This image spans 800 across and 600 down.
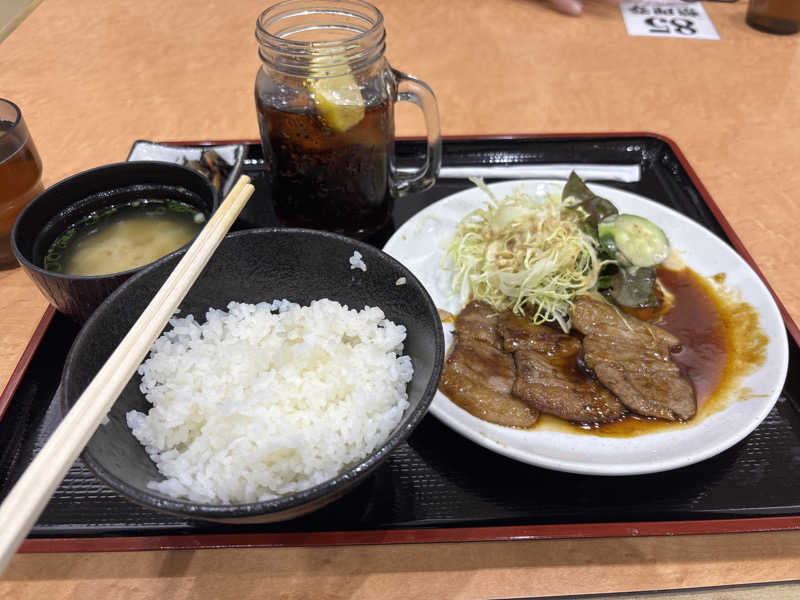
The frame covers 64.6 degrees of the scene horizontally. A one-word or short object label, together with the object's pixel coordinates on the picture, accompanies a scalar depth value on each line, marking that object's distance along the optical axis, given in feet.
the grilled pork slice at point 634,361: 1.09
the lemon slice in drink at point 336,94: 1.16
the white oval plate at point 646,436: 0.96
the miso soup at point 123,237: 1.12
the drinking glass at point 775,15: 2.29
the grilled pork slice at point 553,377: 1.08
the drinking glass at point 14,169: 1.23
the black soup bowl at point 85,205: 1.02
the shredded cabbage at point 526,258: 1.34
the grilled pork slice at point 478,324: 1.22
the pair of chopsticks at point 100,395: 0.61
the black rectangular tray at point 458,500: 0.91
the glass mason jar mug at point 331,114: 1.15
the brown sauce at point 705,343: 1.07
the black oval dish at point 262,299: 0.73
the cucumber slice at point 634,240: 1.33
